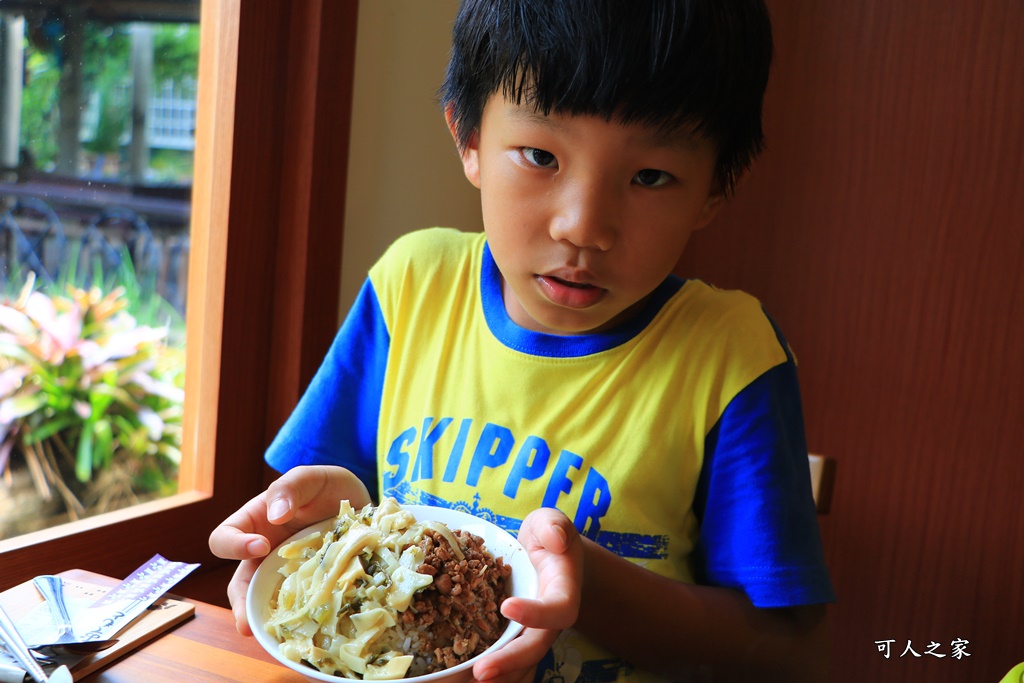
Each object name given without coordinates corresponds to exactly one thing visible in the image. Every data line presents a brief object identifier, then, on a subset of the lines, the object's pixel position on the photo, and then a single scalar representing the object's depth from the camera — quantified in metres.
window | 0.87
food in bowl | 0.58
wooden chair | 1.17
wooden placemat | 0.64
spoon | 0.64
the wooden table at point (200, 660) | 0.64
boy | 0.68
